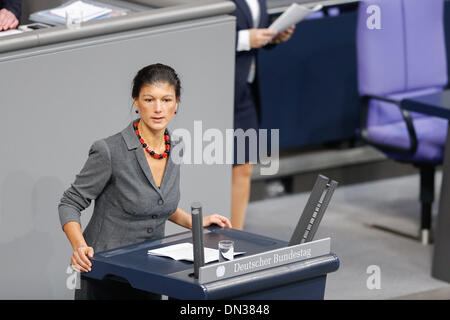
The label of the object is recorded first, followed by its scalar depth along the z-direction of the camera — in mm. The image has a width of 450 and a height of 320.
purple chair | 9649
